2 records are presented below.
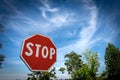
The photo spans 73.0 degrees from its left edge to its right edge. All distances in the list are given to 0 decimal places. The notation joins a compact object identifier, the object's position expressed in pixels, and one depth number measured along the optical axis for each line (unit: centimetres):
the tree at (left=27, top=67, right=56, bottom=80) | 2519
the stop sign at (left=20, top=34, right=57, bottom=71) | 182
